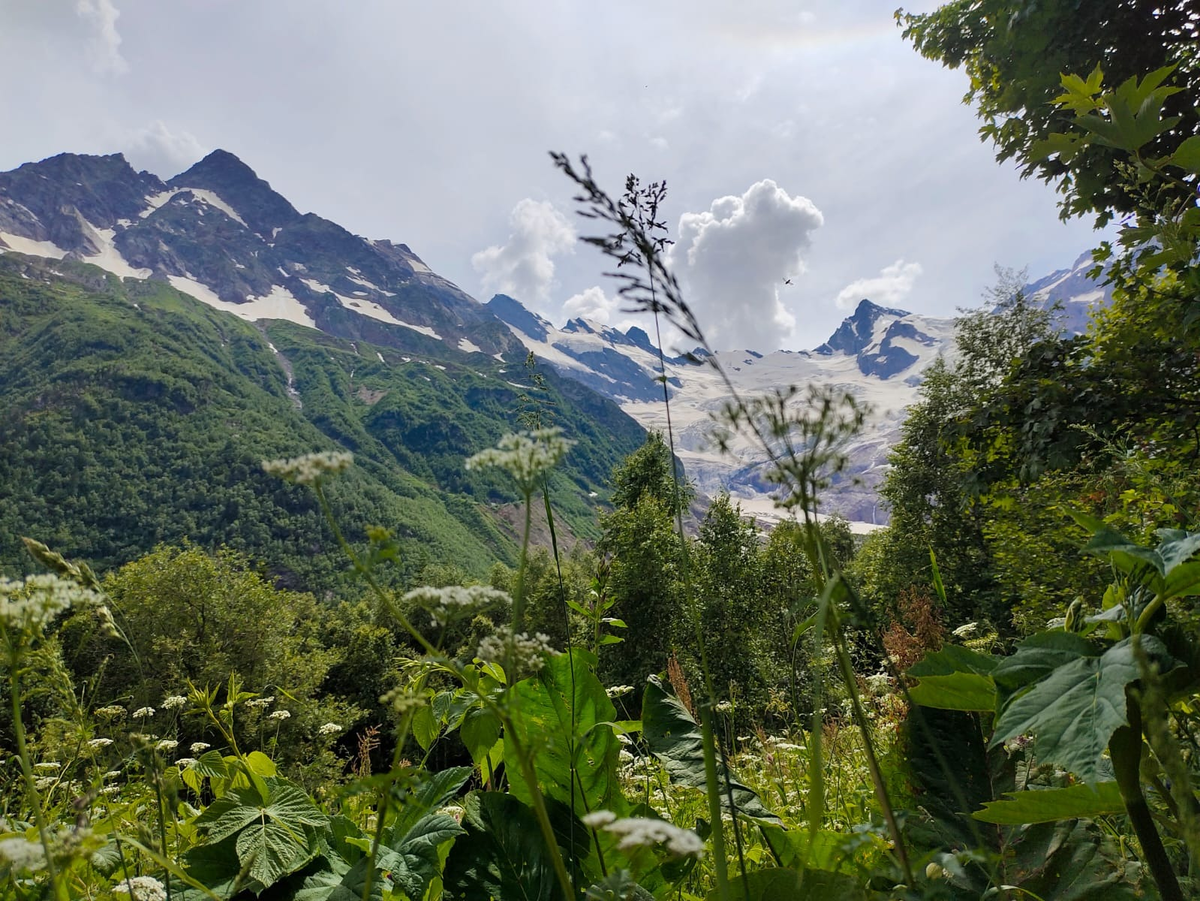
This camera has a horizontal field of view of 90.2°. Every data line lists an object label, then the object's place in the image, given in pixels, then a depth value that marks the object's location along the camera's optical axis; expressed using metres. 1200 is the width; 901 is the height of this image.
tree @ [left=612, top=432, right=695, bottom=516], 39.41
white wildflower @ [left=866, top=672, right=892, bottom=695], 3.80
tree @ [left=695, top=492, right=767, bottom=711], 29.06
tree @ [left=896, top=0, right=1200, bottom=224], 6.78
